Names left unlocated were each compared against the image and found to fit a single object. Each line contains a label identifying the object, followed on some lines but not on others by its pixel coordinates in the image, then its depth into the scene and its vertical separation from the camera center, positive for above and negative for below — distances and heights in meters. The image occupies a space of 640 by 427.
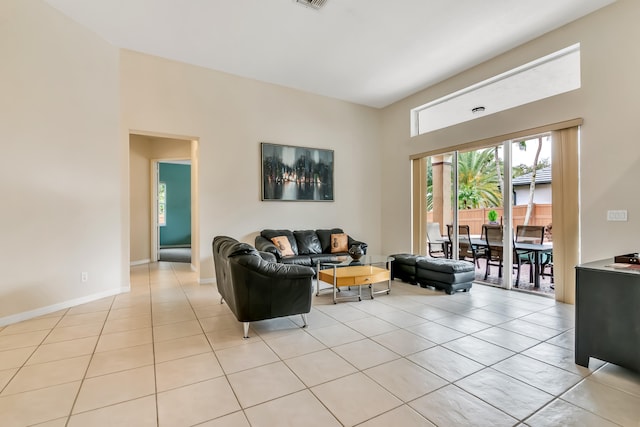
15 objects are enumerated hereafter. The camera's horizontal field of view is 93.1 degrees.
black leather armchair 2.88 -0.71
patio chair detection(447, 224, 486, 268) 5.53 -0.62
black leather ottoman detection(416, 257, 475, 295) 4.50 -0.94
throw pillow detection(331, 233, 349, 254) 5.96 -0.59
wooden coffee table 4.02 -0.85
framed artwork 5.79 +0.81
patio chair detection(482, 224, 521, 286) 4.95 -0.52
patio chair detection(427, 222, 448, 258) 6.14 -0.58
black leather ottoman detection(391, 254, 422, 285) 5.16 -0.96
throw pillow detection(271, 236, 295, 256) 5.29 -0.55
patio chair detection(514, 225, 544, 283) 4.66 -0.39
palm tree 6.52 +0.75
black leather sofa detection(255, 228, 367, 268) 5.04 -0.59
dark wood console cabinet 2.18 -0.78
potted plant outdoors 5.76 -0.07
